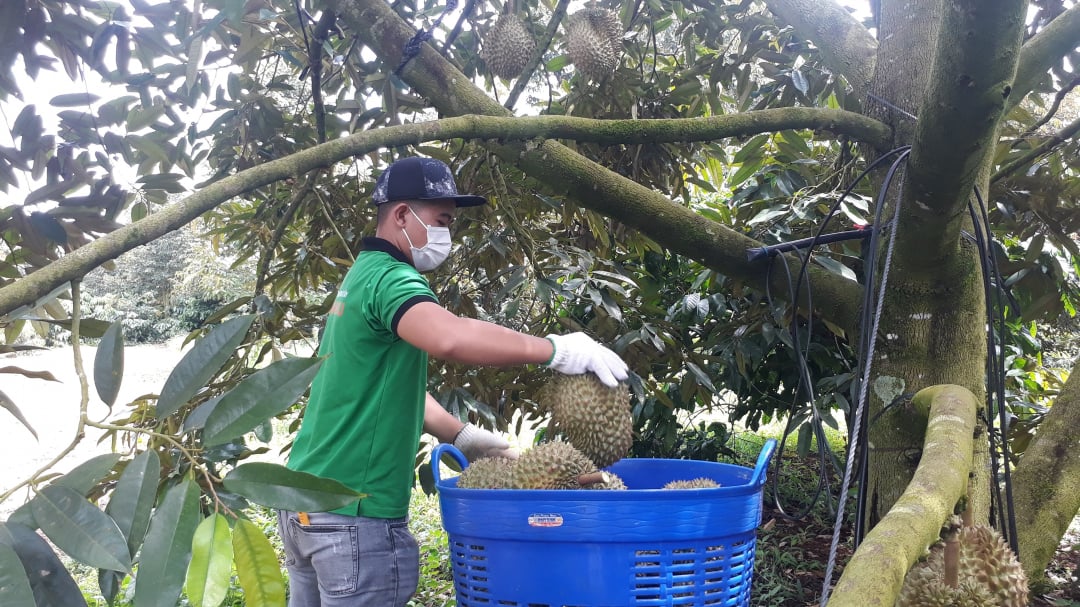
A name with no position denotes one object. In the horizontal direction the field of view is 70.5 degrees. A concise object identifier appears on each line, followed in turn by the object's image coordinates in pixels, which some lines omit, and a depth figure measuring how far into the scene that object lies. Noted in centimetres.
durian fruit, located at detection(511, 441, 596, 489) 151
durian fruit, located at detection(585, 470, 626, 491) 146
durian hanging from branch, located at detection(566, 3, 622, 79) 245
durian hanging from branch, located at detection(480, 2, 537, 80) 245
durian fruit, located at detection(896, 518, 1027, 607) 112
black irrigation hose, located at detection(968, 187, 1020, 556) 138
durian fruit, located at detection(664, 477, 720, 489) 149
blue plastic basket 124
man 151
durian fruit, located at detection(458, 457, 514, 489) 154
